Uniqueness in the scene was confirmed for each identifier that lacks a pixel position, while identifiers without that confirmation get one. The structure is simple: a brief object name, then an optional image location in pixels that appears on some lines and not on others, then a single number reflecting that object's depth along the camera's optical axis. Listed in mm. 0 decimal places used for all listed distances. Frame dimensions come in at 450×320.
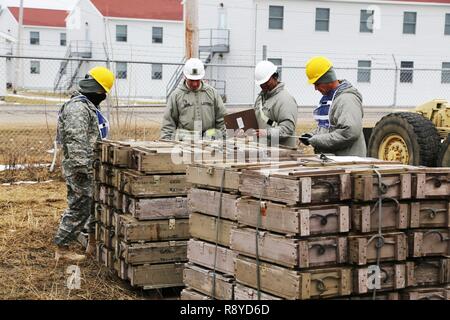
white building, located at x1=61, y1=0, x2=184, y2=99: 48719
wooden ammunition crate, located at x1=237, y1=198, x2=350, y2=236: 4996
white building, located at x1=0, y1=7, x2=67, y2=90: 54938
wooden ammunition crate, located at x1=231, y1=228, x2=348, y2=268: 5000
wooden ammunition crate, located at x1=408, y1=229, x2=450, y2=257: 5410
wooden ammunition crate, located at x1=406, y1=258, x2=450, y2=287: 5453
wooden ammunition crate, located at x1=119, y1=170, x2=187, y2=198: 6723
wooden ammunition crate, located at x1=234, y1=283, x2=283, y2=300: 5277
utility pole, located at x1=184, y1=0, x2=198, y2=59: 11492
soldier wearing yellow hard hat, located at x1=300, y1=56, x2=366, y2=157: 7133
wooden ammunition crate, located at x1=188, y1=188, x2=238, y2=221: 5656
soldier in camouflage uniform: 7859
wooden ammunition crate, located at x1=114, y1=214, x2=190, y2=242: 6723
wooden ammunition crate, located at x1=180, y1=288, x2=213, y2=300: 5977
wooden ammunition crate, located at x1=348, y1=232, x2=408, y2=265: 5148
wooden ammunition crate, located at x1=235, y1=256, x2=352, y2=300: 4984
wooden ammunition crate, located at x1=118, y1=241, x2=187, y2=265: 6742
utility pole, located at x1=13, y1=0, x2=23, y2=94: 37562
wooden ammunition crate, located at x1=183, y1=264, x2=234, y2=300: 5664
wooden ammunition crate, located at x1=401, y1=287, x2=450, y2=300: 5431
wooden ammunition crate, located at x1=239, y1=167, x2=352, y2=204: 5012
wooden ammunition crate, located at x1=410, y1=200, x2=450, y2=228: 5404
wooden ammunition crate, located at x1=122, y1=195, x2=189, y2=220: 6746
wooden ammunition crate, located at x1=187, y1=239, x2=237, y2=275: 5689
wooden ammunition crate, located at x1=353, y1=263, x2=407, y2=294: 5164
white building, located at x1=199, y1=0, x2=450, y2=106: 37125
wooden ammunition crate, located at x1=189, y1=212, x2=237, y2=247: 5734
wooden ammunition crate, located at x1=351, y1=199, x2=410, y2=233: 5180
